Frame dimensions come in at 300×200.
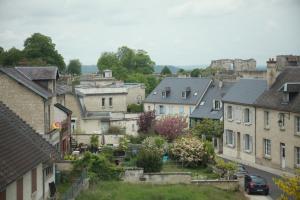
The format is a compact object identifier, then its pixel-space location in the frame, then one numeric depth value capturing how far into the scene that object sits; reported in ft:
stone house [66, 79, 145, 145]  171.73
